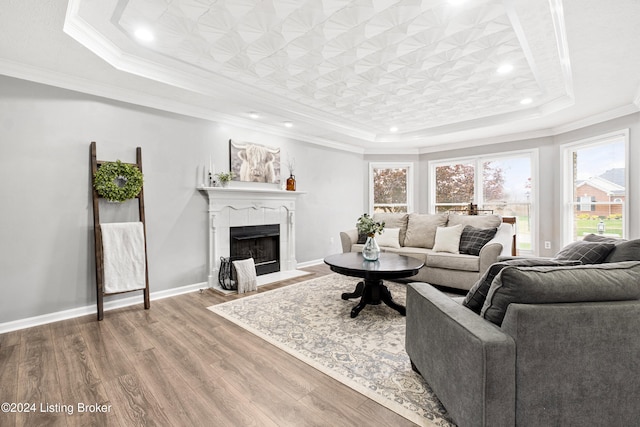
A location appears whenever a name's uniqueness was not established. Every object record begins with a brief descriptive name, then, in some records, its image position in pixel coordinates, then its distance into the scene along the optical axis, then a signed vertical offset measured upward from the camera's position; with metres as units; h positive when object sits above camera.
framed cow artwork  4.37 +0.75
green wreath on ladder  3.06 +0.33
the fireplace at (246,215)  4.08 -0.07
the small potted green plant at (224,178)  4.11 +0.45
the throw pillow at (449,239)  4.08 -0.43
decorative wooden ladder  2.98 -0.37
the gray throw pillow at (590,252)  1.87 -0.29
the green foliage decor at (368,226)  3.37 -0.19
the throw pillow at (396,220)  4.86 -0.18
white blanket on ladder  3.07 -0.47
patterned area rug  1.74 -1.07
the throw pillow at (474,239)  3.87 -0.40
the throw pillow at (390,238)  4.64 -0.45
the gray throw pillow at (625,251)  1.69 -0.26
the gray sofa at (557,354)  1.21 -0.60
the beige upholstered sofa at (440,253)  3.63 -0.53
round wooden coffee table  2.85 -0.60
